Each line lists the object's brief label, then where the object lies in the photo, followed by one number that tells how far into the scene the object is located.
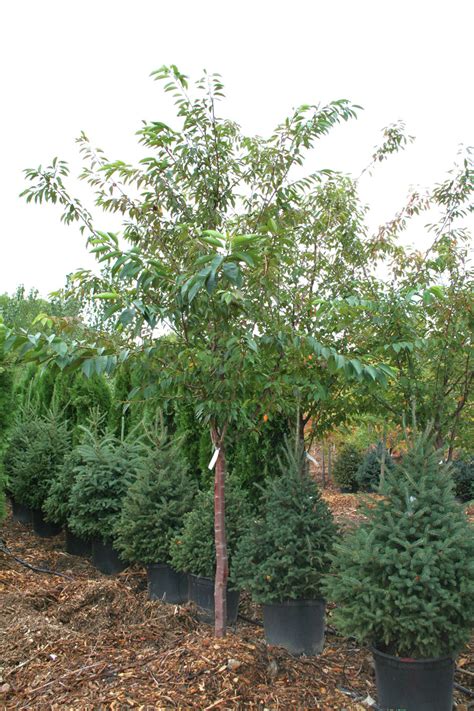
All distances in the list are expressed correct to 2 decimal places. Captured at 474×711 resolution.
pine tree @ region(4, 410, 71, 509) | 7.38
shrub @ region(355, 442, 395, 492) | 12.00
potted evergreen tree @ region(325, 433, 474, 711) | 3.08
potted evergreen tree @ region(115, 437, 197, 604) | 5.05
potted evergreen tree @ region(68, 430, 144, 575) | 5.91
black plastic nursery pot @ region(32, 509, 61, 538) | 7.50
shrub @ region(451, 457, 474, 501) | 11.59
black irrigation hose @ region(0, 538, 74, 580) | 5.87
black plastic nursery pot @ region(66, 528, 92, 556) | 6.64
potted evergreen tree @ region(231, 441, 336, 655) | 3.92
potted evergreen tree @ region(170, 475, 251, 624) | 4.50
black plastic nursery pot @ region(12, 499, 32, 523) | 8.24
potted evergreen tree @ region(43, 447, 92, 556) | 6.57
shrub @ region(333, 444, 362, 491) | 12.94
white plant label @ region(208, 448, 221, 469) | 3.93
